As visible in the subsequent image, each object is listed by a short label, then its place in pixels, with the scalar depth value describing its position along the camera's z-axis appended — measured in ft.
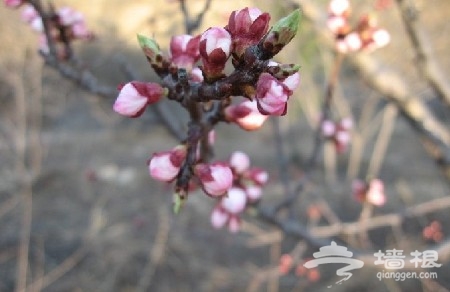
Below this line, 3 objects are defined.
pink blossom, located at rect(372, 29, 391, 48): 1.00
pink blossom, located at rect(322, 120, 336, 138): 1.34
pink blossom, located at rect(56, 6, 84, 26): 0.98
